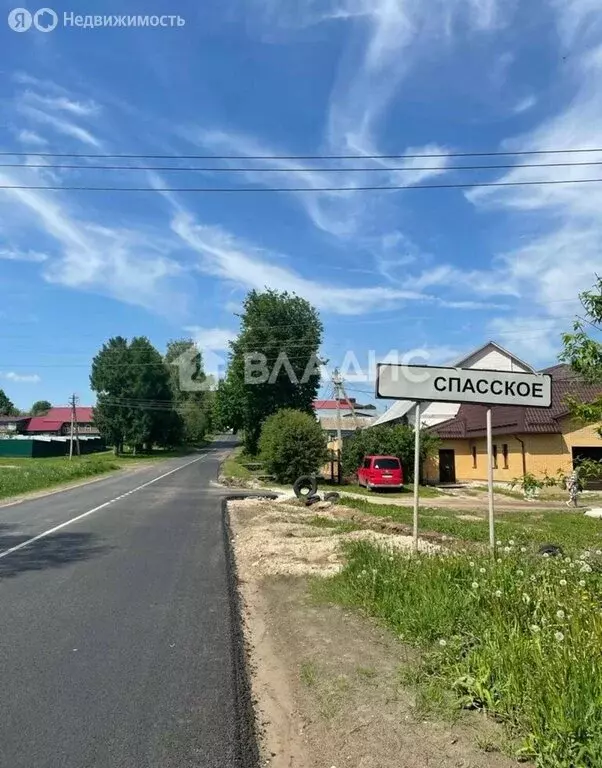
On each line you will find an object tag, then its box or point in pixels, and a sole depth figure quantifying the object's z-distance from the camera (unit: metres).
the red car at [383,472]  32.16
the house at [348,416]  85.65
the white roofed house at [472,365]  44.78
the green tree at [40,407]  190.62
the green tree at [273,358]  50.41
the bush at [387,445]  36.44
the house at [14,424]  131.62
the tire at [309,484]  26.00
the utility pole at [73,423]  73.60
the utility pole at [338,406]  38.59
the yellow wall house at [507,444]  31.16
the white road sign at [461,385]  8.31
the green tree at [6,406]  166.00
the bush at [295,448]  34.66
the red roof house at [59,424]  129.50
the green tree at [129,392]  83.00
